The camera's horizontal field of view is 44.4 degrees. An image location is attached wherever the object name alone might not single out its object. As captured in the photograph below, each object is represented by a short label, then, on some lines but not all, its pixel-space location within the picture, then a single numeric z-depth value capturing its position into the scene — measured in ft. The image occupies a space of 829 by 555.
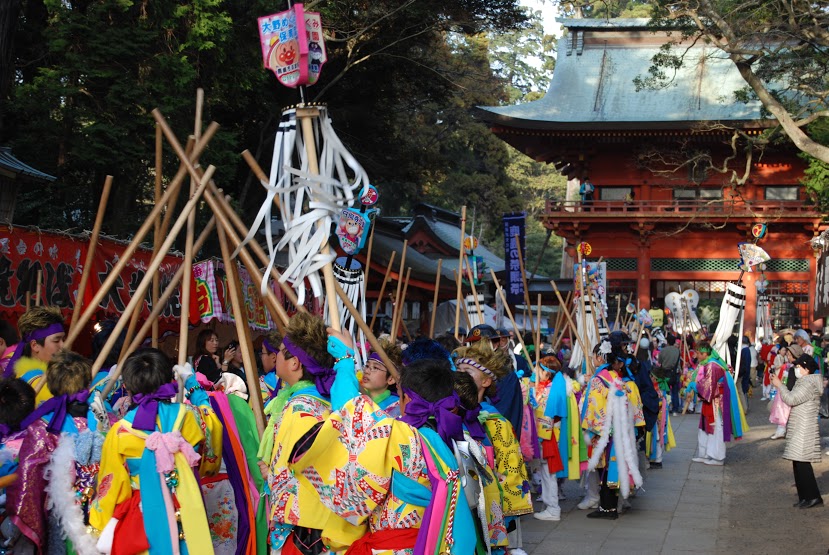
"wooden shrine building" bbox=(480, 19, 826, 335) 93.56
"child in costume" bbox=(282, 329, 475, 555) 12.96
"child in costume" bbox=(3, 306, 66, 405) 19.56
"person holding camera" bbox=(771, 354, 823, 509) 30.32
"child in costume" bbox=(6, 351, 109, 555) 15.66
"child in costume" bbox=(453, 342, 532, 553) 19.49
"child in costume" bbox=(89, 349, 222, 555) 14.78
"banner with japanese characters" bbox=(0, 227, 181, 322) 28.40
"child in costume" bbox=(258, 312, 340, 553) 13.92
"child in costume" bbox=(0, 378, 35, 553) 15.89
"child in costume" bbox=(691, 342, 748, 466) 42.68
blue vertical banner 63.77
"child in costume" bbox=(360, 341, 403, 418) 17.35
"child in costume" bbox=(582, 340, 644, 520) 29.94
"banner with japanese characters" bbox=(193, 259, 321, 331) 32.27
